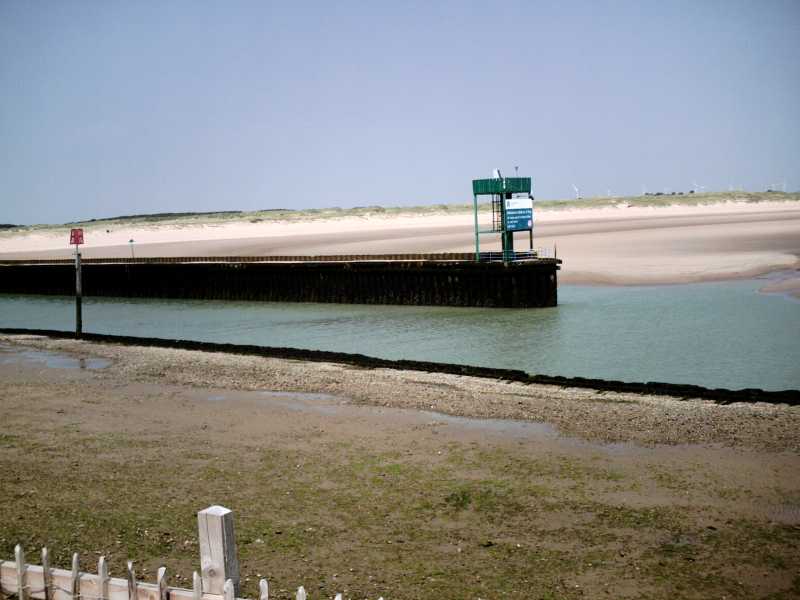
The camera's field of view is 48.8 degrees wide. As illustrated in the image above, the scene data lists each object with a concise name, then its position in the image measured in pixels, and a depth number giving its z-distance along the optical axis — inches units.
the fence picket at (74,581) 206.0
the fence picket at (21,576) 211.3
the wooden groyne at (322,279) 1396.4
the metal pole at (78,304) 1121.7
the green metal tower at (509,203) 1424.7
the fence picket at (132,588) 200.4
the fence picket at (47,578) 212.1
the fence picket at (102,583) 201.6
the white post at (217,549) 197.6
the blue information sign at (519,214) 1427.2
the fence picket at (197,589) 194.8
